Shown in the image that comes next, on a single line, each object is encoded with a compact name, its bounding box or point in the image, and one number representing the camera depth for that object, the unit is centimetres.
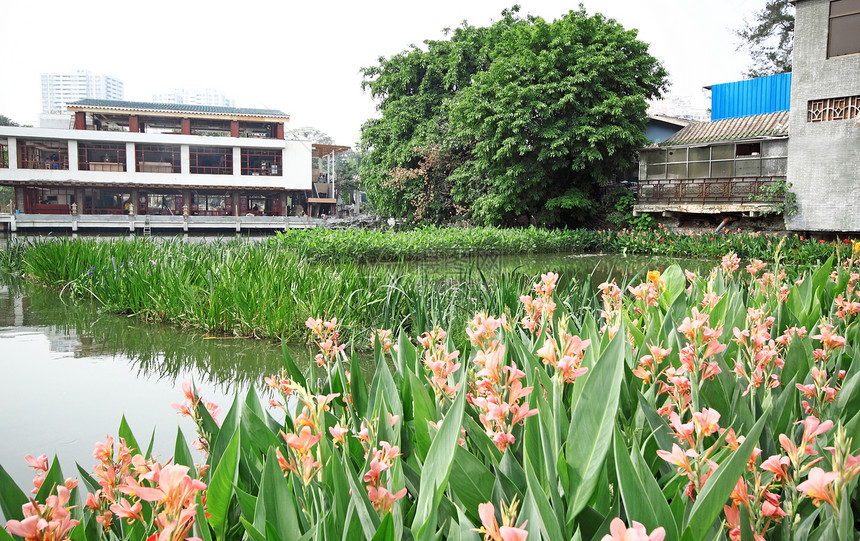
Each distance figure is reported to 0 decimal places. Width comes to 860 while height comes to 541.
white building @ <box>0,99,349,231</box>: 3134
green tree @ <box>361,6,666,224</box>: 1845
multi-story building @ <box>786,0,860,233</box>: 1517
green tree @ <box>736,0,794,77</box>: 2572
